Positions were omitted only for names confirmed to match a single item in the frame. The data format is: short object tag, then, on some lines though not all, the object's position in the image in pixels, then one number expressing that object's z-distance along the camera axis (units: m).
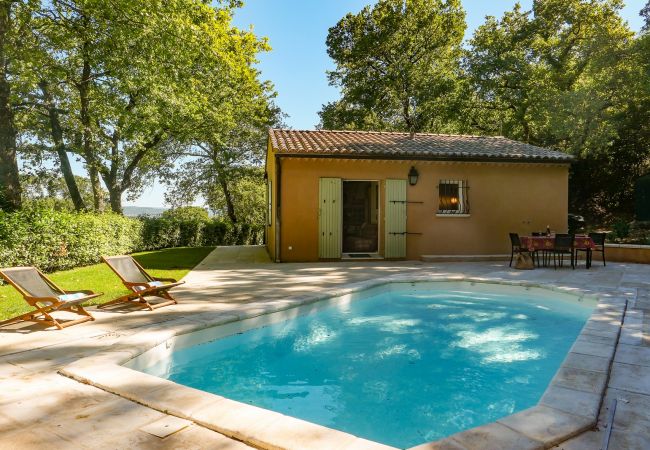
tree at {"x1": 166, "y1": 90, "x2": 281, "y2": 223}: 25.38
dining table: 10.11
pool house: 11.77
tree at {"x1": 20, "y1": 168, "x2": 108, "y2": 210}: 22.28
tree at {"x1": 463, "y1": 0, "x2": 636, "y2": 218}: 17.86
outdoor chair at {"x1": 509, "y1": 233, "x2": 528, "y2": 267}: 10.35
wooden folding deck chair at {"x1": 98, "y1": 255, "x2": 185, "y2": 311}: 6.03
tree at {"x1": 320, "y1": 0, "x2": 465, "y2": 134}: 23.81
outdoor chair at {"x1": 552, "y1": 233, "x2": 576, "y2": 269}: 9.82
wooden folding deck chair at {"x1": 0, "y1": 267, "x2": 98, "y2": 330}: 4.79
